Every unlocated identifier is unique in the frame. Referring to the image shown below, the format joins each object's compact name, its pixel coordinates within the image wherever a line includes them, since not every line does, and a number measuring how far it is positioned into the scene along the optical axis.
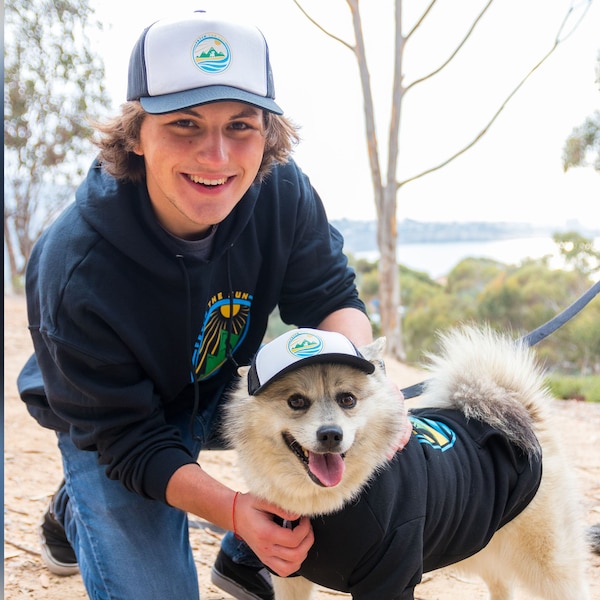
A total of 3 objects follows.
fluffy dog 1.82
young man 1.92
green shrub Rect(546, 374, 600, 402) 6.48
